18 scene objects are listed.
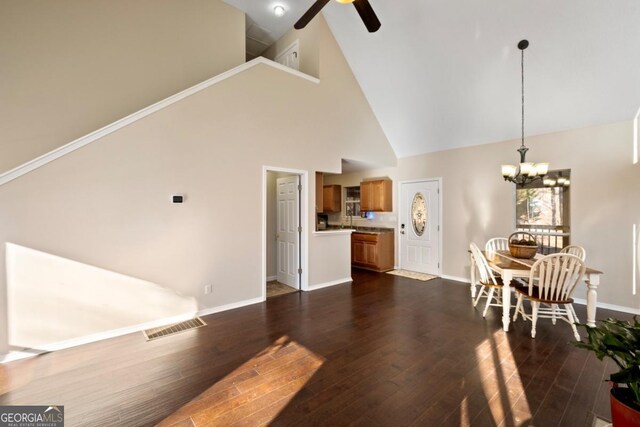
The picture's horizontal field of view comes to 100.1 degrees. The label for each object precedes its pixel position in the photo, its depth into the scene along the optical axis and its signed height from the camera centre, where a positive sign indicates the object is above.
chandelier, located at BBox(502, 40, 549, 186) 3.43 +0.57
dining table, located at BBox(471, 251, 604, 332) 3.11 -0.75
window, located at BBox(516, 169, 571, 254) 4.54 +0.00
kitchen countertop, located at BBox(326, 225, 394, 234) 6.70 -0.42
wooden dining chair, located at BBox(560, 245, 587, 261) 3.61 -0.53
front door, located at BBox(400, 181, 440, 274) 6.07 -0.31
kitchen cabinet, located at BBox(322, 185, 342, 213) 7.75 +0.45
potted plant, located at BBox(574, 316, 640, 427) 1.22 -0.68
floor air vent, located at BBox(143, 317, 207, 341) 3.20 -1.44
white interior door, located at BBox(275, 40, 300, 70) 5.68 +3.48
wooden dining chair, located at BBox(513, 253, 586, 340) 2.99 -0.76
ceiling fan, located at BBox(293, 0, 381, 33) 2.80 +2.21
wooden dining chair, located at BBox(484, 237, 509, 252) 4.75 -0.56
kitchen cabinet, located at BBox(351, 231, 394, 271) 6.45 -0.91
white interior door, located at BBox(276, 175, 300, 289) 5.05 -0.32
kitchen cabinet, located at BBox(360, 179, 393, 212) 6.68 +0.45
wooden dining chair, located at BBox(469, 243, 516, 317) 3.62 -0.87
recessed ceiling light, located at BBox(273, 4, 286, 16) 5.04 +3.89
